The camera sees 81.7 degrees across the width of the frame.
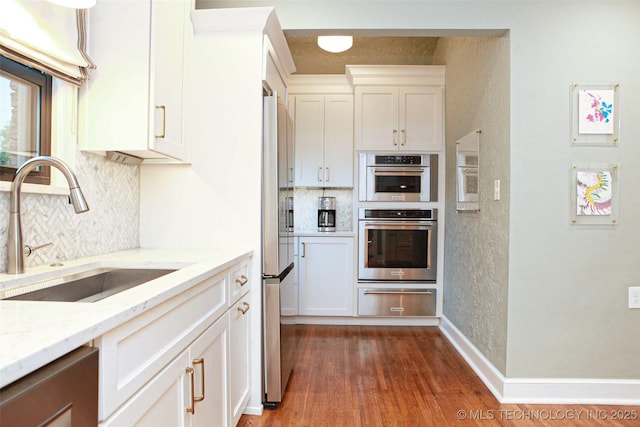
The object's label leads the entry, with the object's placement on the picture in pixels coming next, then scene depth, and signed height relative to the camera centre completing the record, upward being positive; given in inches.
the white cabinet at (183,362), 31.1 -16.7
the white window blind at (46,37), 46.4 +23.8
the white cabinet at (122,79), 61.1 +22.0
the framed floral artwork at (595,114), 81.6 +22.6
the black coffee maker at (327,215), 147.5 -0.6
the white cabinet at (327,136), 143.2 +30.1
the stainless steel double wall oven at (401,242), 136.5 -10.3
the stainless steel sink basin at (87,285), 44.2 -10.1
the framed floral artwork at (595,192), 81.4 +5.3
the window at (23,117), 49.9 +13.5
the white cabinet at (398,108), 136.6 +39.8
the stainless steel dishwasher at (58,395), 20.7 -11.4
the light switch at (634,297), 82.4 -17.9
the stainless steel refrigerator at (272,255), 77.0 -8.7
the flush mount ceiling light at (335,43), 130.4 +60.8
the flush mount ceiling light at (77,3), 47.5 +27.0
